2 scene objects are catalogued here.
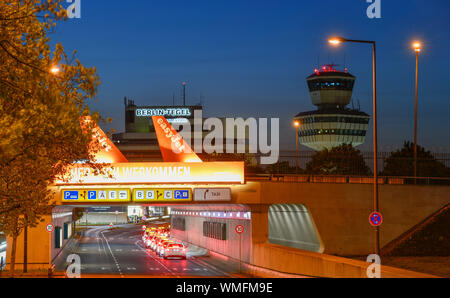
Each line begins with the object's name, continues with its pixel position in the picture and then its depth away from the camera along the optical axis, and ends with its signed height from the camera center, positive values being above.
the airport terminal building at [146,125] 156.75 +11.57
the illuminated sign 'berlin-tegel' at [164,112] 161.62 +14.50
